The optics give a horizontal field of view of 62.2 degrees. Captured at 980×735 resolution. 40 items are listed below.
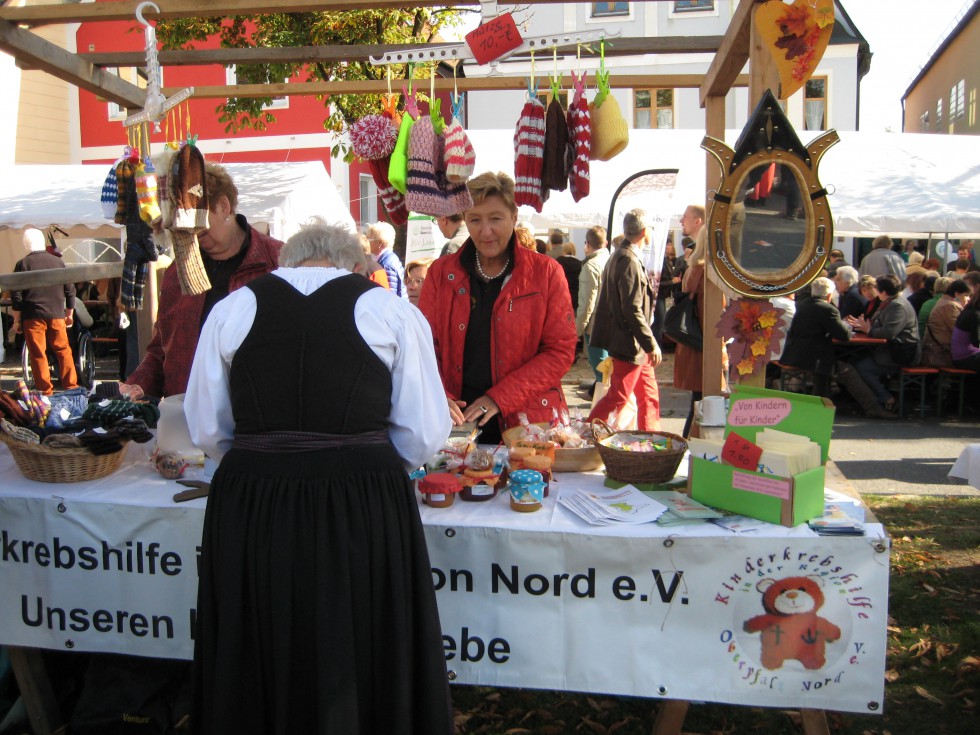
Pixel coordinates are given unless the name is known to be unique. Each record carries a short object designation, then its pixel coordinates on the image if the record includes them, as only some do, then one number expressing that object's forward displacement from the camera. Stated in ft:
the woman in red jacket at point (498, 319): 9.79
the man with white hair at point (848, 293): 28.84
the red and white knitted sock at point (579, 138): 10.82
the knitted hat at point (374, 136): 11.03
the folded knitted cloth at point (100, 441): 8.58
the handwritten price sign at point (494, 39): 10.11
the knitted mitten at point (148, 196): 9.82
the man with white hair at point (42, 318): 26.35
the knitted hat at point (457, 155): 10.57
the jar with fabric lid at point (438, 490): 7.84
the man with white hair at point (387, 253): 18.13
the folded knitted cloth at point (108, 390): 9.97
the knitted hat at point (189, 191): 9.40
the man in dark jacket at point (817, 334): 23.97
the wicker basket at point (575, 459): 9.04
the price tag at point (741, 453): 7.30
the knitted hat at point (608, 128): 10.73
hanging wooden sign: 8.13
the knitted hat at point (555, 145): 10.96
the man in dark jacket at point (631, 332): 17.12
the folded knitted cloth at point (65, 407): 9.14
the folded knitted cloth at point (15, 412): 9.23
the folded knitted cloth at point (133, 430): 8.89
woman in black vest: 6.04
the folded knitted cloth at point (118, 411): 9.14
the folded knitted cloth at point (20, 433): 8.60
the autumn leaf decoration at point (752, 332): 8.91
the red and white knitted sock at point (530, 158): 10.81
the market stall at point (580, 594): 7.07
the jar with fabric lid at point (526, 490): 7.77
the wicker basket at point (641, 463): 8.36
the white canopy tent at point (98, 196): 29.14
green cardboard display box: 7.18
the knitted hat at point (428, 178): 10.74
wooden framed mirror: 8.68
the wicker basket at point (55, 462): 8.45
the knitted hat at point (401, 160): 10.94
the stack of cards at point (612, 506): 7.45
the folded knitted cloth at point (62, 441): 8.54
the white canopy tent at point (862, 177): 28.91
